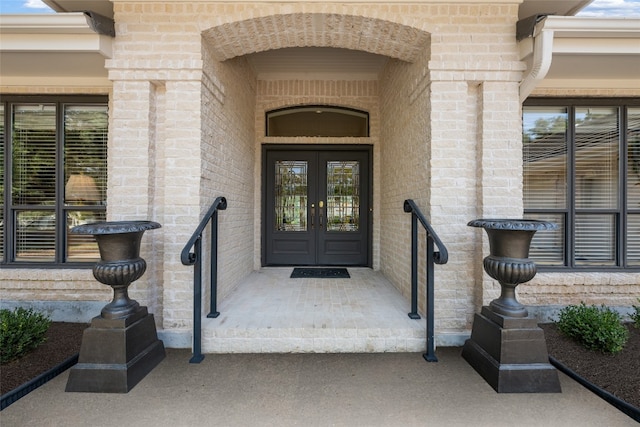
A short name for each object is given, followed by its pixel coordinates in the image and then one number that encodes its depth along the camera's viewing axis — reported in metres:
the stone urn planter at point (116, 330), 2.09
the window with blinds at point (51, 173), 3.47
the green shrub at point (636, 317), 2.88
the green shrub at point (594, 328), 2.50
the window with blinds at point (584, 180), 3.43
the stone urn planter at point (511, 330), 2.09
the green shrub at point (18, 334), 2.35
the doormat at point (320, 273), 4.42
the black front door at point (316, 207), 5.13
